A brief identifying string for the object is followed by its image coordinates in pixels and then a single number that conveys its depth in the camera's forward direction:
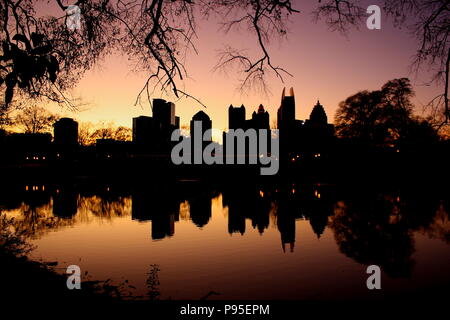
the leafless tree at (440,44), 6.49
